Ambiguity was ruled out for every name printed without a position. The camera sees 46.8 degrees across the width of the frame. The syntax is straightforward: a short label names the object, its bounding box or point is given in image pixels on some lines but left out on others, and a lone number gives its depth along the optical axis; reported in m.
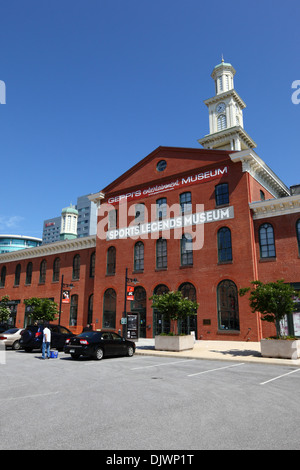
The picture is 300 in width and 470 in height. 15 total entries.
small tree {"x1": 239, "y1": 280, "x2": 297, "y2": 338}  17.34
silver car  21.81
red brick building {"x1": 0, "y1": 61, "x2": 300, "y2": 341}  25.00
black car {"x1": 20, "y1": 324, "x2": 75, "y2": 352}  20.47
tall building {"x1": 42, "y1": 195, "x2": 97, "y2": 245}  140.88
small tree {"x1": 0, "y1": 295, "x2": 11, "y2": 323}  35.56
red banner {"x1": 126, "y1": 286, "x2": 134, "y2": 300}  26.80
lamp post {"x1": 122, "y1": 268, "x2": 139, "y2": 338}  24.13
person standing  16.73
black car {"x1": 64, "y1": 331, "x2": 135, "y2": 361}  15.96
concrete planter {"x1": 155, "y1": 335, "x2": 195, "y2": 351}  20.27
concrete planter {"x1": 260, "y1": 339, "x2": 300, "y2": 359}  16.50
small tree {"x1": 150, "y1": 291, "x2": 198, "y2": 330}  20.80
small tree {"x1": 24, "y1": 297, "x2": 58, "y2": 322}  28.75
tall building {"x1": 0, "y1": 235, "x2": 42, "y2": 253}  135.75
